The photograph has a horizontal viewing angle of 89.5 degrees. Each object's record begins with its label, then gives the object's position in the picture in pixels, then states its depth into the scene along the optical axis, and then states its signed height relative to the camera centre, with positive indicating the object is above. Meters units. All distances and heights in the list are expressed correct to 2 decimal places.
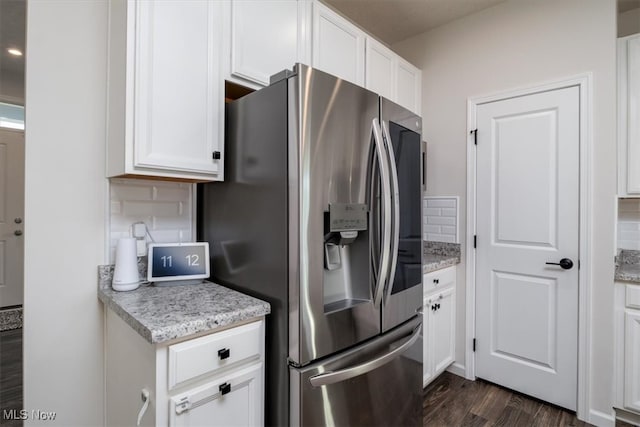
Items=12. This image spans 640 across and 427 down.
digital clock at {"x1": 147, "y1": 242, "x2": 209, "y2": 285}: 1.40 -0.23
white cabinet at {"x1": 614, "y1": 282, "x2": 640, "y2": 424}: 1.86 -0.77
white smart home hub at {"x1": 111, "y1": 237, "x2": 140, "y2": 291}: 1.35 -0.23
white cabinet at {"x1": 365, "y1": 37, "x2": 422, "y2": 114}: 2.17 +1.02
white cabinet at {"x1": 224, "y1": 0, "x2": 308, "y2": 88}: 1.46 +0.85
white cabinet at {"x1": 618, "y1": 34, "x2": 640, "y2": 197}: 1.93 +0.60
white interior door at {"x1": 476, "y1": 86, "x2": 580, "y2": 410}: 2.07 -0.19
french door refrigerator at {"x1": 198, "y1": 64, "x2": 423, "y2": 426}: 1.12 -0.11
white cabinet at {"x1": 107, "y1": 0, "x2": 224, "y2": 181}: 1.21 +0.49
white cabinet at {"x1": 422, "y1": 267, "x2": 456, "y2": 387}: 2.12 -0.77
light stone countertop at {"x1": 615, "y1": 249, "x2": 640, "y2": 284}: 1.87 -0.34
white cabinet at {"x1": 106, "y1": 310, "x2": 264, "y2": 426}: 0.96 -0.55
